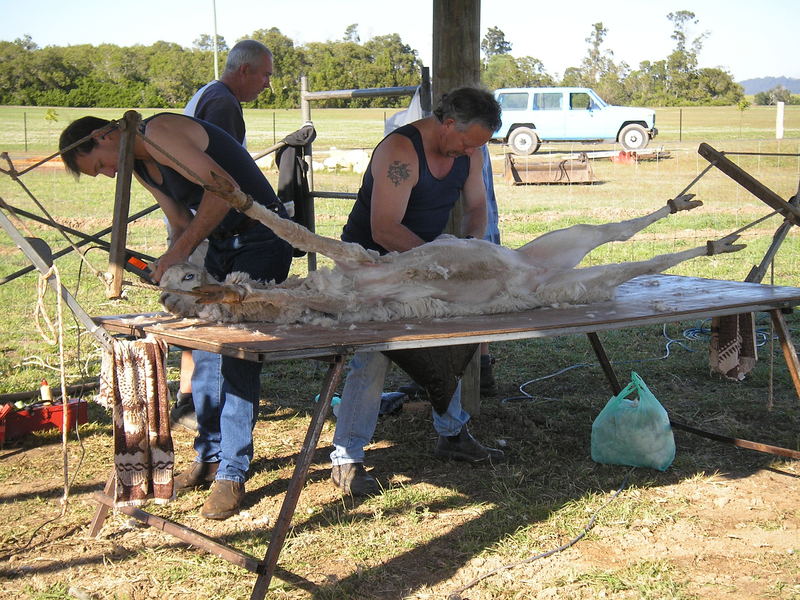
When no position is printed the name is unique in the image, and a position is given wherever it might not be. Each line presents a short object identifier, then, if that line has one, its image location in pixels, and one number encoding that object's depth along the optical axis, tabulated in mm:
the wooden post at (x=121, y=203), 2498
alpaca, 2953
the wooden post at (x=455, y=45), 4281
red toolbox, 4105
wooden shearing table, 2557
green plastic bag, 3705
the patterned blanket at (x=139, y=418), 2693
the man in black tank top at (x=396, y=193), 3475
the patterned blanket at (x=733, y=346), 3854
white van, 22703
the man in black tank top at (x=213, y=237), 2973
